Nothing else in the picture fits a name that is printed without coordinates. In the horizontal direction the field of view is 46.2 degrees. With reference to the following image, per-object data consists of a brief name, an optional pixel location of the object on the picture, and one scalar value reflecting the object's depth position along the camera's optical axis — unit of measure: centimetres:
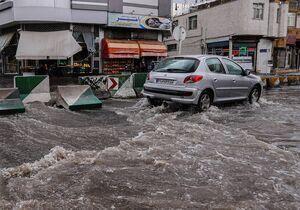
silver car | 942
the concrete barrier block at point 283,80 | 2089
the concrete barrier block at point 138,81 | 1416
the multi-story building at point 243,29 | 3334
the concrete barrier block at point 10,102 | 903
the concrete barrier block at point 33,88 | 1059
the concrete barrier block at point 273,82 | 1948
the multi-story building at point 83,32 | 1956
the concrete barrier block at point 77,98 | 1038
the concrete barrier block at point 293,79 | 2175
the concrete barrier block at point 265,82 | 1896
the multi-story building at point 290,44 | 3869
